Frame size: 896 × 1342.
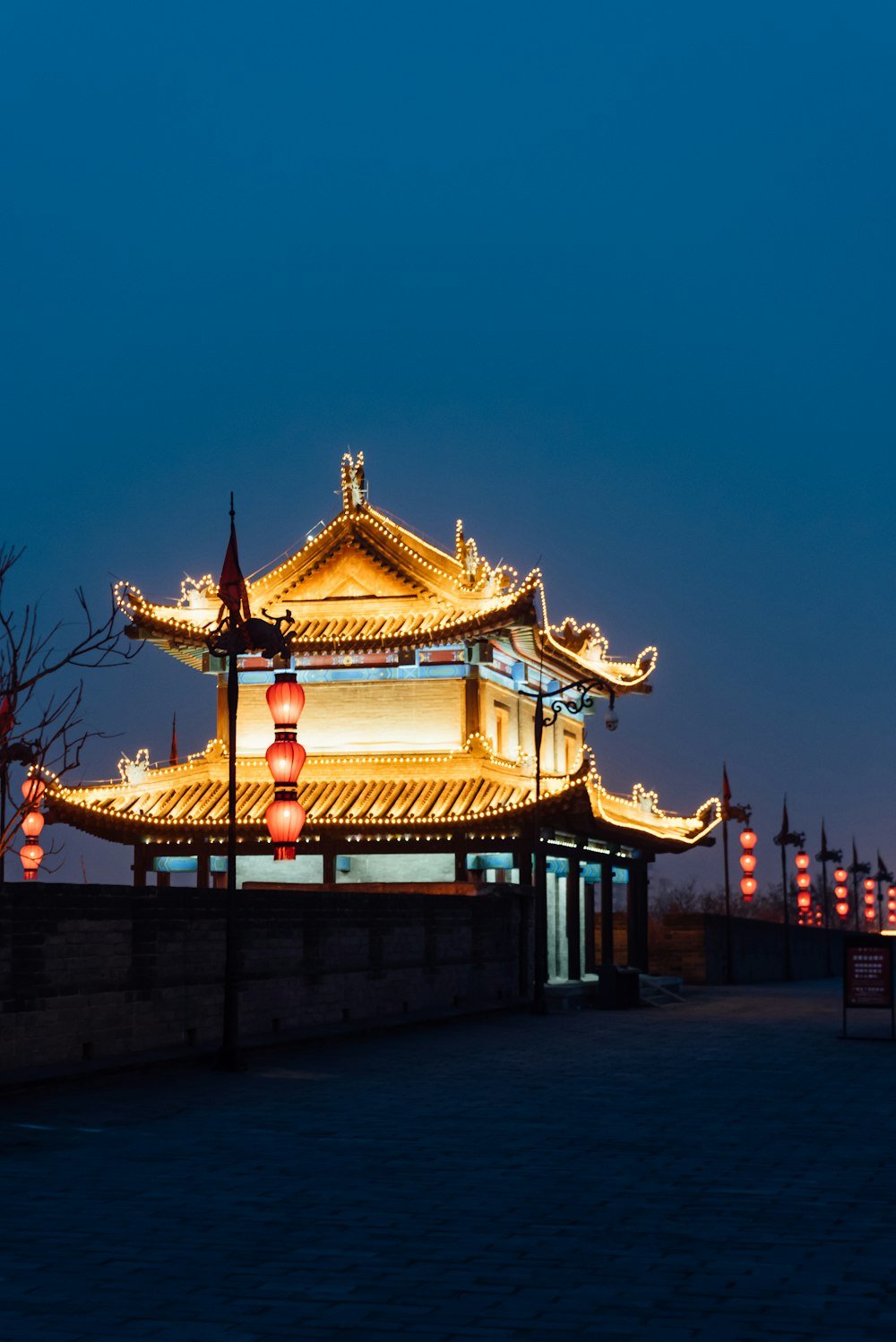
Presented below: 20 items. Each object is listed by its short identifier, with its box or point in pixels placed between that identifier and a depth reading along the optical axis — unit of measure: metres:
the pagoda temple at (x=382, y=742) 38.78
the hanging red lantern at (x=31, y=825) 38.50
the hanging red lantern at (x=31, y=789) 36.38
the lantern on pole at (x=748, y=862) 64.81
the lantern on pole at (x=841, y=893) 89.31
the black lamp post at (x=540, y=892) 31.64
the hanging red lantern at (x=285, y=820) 33.22
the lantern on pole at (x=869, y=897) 103.95
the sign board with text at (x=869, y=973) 25.78
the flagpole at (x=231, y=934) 18.83
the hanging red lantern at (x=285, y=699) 29.95
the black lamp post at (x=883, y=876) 111.38
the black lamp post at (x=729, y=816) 52.53
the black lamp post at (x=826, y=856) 80.22
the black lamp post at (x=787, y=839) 63.84
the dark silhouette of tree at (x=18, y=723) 24.14
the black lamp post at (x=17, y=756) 31.92
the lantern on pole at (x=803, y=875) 81.25
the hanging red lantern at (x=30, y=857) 38.44
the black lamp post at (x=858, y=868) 98.38
